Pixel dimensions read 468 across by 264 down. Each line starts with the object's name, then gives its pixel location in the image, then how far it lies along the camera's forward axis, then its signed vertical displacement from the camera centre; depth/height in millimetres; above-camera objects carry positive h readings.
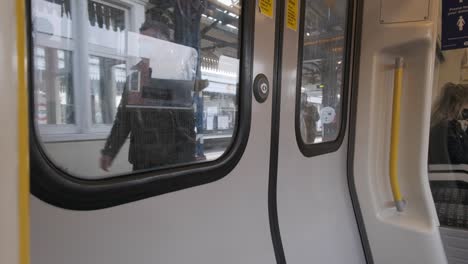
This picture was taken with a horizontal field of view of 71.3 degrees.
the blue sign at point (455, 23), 2336 +683
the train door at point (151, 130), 647 -54
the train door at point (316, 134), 1325 -99
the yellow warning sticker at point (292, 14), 1285 +397
